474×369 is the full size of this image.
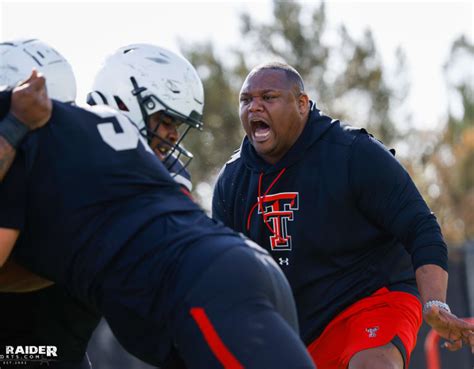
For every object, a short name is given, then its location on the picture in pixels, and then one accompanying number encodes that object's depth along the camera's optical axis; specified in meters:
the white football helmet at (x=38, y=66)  8.21
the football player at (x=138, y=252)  6.54
